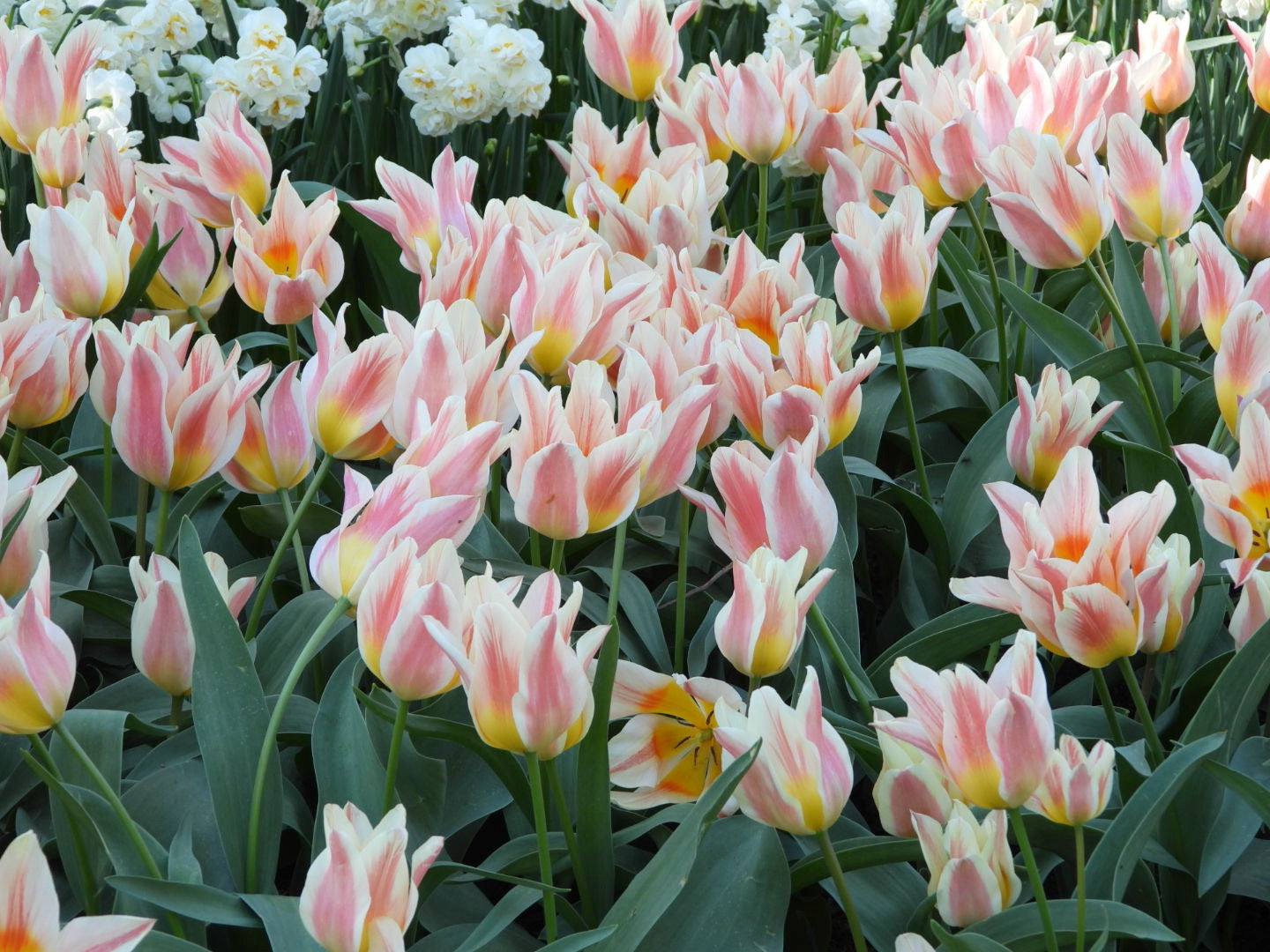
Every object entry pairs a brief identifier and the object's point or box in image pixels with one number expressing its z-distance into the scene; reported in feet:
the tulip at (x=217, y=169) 4.79
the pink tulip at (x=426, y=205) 4.43
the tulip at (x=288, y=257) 4.18
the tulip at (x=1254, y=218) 4.76
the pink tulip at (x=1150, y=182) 4.25
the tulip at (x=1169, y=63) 6.03
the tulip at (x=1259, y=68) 5.74
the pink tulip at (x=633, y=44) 5.85
